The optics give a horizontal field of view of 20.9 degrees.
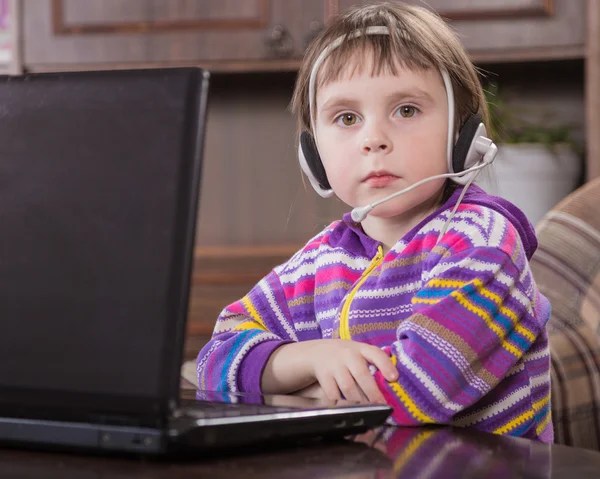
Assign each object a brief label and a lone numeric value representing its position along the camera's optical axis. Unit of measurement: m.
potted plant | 2.76
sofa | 1.69
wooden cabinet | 2.73
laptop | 0.99
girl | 1.19
